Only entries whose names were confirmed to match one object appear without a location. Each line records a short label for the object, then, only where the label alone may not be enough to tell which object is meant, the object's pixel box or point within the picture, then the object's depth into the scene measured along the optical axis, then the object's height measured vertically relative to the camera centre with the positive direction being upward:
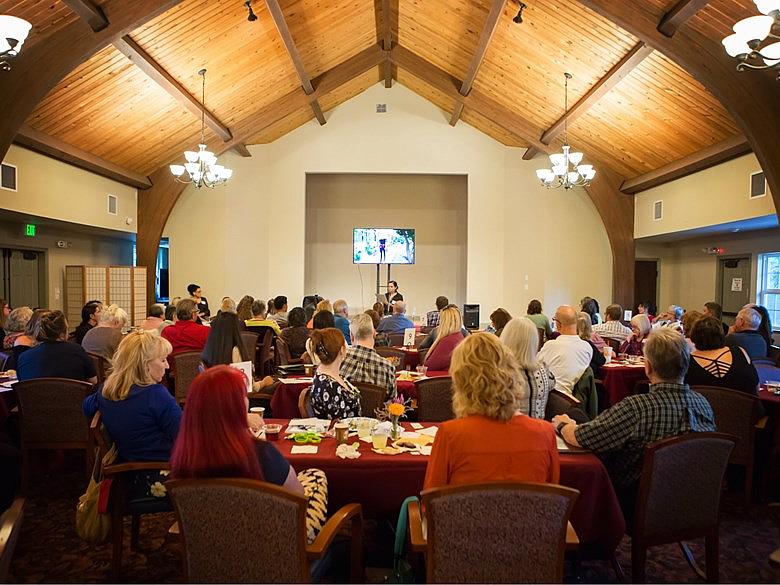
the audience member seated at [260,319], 7.36 -0.54
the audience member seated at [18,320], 5.16 -0.39
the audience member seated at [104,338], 5.24 -0.56
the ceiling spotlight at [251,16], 7.07 +3.19
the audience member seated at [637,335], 6.21 -0.59
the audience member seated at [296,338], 6.39 -0.66
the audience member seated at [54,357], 4.02 -0.56
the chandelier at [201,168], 8.72 +1.70
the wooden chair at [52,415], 3.66 -0.89
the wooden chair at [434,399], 3.76 -0.78
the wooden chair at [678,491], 2.34 -0.87
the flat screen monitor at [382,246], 12.57 +0.71
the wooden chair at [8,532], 1.70 -0.78
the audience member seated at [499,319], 5.79 -0.39
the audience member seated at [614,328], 6.99 -0.58
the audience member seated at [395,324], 7.44 -0.58
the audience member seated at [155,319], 6.87 -0.52
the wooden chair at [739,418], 3.54 -0.84
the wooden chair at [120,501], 2.60 -1.03
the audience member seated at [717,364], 3.73 -0.53
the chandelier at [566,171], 8.82 +1.72
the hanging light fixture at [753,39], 3.87 +1.66
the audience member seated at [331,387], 3.14 -0.60
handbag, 2.54 -1.06
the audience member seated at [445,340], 4.68 -0.50
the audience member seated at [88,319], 5.80 -0.43
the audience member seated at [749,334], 5.10 -0.47
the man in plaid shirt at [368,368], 3.72 -0.58
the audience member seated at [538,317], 7.56 -0.48
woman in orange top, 2.00 -0.55
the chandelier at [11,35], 3.87 +1.62
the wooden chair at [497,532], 1.71 -0.76
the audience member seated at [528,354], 3.19 -0.41
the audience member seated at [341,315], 6.69 -0.46
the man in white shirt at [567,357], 4.34 -0.58
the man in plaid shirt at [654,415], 2.48 -0.58
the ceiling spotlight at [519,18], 7.06 +3.19
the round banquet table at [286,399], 4.08 -0.86
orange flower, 2.76 -0.62
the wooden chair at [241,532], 1.74 -0.78
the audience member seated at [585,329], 5.31 -0.46
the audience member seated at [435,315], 8.33 -0.52
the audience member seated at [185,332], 5.93 -0.57
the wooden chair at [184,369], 5.34 -0.85
